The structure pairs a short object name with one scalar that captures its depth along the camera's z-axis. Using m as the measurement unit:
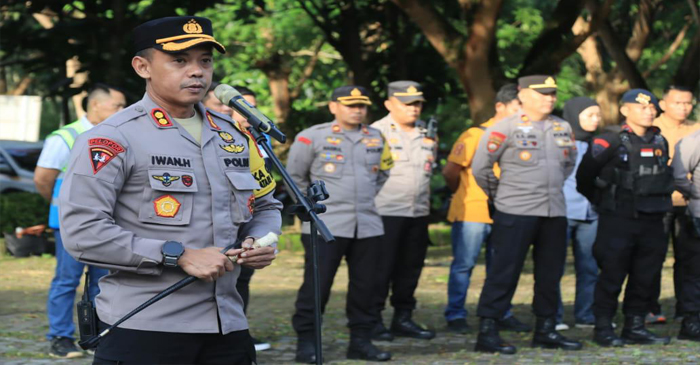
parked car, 20.86
